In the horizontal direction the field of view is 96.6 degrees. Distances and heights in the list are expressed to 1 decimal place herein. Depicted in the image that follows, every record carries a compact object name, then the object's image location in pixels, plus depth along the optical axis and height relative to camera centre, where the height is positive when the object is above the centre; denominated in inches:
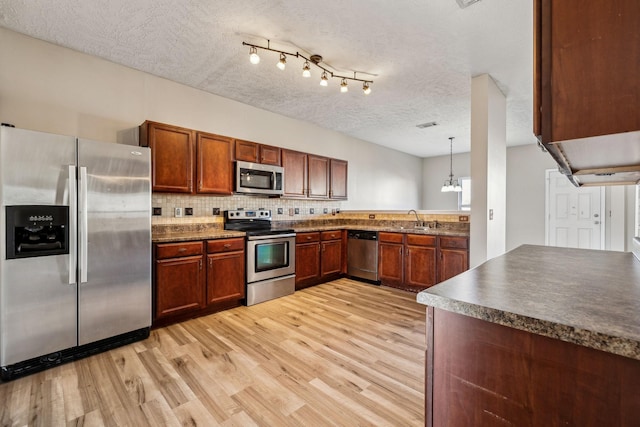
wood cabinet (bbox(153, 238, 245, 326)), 108.9 -27.2
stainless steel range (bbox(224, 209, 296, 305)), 134.7 -22.4
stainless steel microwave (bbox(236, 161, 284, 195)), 143.0 +18.0
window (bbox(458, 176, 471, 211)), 288.0 +17.5
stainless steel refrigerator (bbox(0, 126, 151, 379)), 77.8 -10.7
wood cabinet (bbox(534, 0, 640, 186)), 24.6 +12.8
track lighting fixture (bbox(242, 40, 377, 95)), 102.3 +59.6
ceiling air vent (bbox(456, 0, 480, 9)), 80.0 +59.3
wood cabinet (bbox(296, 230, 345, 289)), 159.5 -26.6
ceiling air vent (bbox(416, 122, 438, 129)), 195.5 +61.3
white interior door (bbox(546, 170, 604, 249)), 213.6 -1.5
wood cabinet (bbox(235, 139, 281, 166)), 144.2 +31.8
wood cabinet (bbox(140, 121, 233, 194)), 116.0 +23.5
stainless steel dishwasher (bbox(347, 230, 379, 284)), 169.9 -26.2
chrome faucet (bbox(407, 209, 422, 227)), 172.9 -5.9
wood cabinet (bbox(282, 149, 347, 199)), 169.2 +23.7
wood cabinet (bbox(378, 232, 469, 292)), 138.9 -24.4
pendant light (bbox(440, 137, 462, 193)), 231.8 +30.2
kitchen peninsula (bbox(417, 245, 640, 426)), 24.5 -13.7
